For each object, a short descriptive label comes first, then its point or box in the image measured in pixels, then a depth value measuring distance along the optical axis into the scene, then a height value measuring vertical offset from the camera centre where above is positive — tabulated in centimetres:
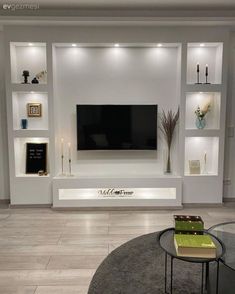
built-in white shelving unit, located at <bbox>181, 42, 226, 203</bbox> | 428 +2
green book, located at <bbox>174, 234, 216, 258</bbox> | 180 -81
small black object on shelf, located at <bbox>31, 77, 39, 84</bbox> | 427 +64
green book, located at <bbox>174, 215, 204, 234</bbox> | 204 -75
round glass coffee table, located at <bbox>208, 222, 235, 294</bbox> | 207 -112
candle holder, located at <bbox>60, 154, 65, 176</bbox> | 455 -69
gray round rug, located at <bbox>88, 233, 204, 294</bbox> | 224 -133
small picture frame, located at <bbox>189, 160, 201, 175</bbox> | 445 -71
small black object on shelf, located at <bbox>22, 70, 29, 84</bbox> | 425 +73
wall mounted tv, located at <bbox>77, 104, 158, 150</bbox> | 441 -7
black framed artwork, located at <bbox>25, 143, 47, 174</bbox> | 445 -55
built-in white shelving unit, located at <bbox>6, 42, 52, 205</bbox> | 421 +7
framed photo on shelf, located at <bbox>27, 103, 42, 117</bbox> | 443 +21
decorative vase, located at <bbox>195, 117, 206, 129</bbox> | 441 +0
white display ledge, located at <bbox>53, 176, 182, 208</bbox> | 425 -107
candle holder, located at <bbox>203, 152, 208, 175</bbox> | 455 -70
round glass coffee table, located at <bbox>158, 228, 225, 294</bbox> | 179 -87
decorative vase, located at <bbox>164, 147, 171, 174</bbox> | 453 -66
